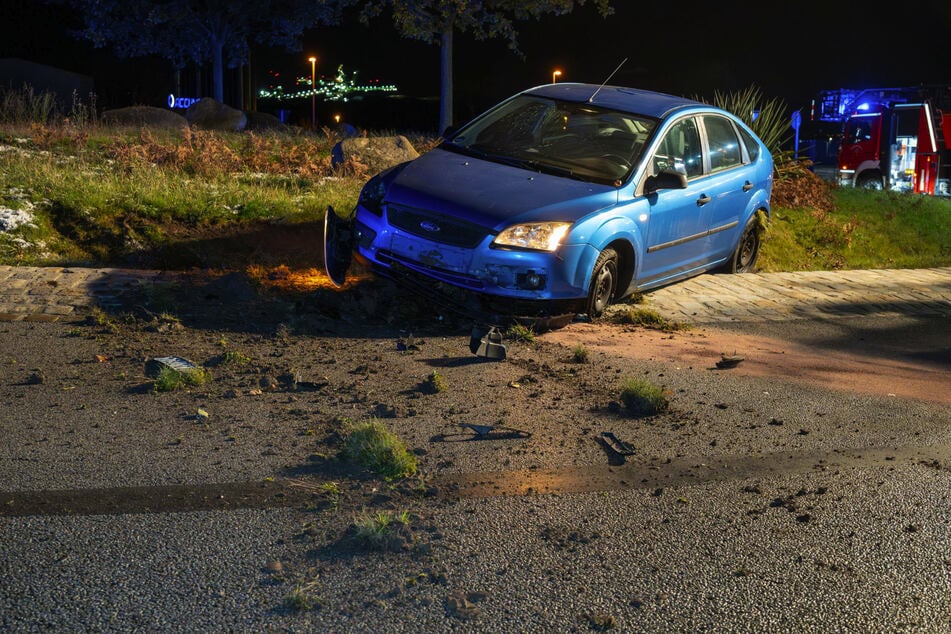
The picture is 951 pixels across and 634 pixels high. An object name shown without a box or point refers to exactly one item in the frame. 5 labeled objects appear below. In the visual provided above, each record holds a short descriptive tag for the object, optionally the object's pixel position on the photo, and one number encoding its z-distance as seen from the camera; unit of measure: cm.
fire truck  2756
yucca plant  1580
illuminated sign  3903
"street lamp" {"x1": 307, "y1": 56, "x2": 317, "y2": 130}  4043
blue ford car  763
